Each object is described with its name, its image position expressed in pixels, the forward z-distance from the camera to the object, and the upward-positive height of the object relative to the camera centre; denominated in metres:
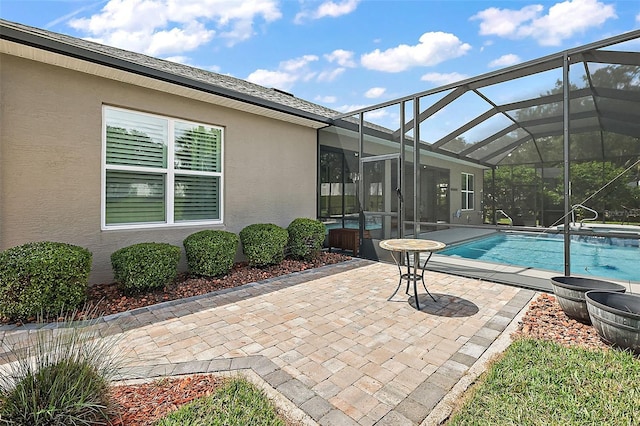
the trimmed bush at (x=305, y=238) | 6.96 -0.63
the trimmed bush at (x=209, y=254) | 5.30 -0.78
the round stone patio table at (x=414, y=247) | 4.09 -0.49
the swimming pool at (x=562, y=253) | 5.02 -0.81
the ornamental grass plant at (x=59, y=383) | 1.68 -1.07
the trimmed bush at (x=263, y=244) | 6.09 -0.69
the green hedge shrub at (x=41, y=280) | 3.45 -0.85
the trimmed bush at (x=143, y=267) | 4.39 -0.86
